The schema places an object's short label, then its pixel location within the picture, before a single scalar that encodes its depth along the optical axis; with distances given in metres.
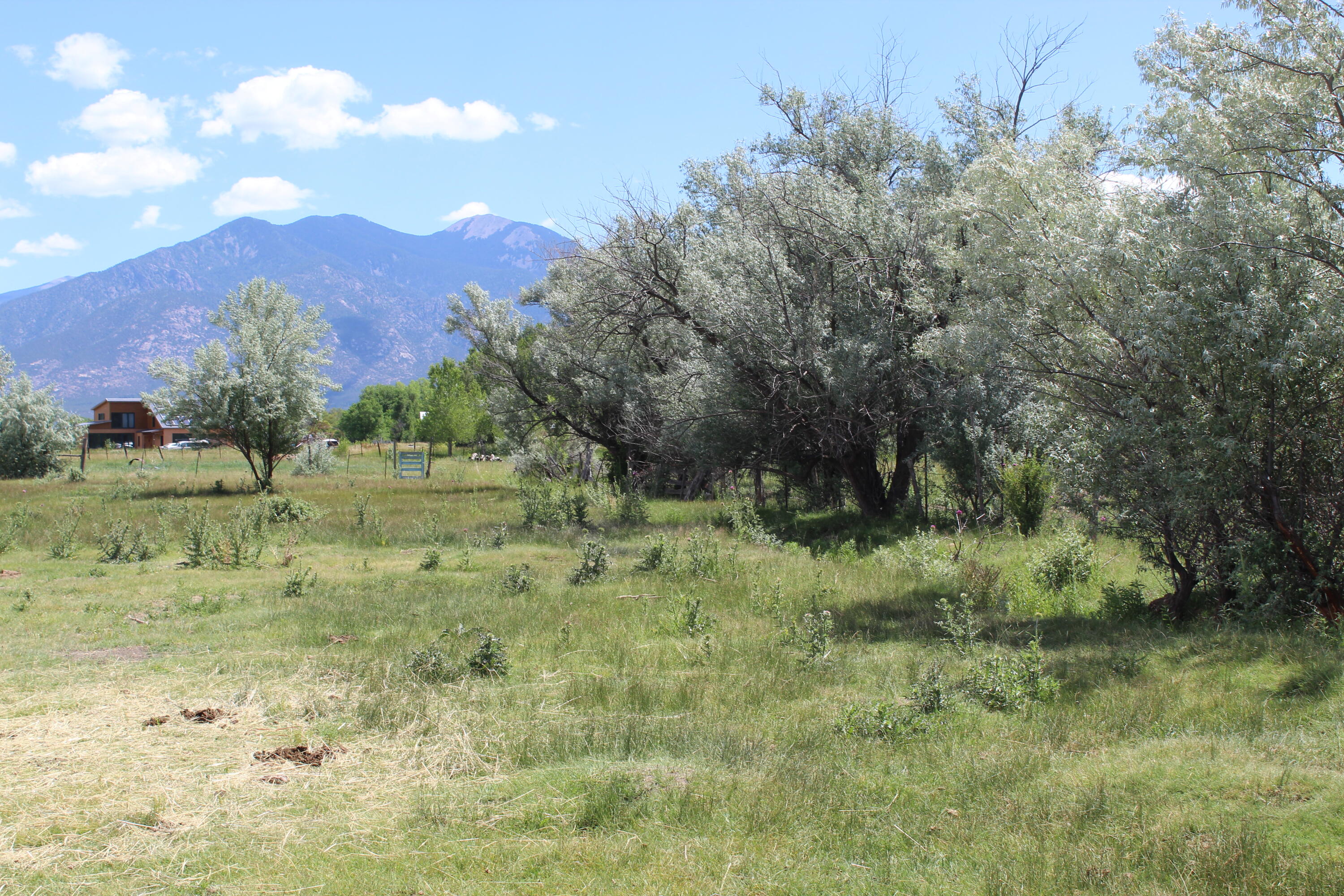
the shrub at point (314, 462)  46.31
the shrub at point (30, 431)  37.88
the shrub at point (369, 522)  16.81
